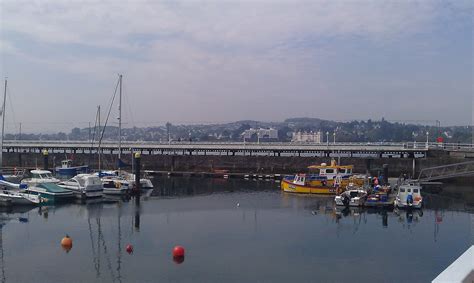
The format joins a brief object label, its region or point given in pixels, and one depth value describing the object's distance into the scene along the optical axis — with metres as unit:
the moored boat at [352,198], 29.80
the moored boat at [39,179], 32.81
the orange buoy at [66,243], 19.36
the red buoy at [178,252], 17.78
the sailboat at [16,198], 28.46
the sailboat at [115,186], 35.03
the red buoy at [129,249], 18.72
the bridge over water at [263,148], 51.12
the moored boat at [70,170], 43.00
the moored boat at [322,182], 35.97
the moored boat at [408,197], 28.91
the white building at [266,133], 144.75
